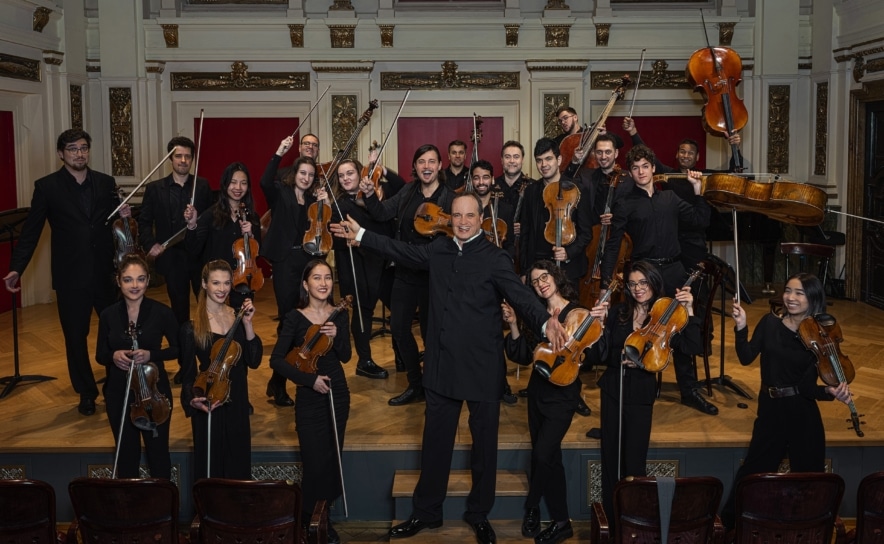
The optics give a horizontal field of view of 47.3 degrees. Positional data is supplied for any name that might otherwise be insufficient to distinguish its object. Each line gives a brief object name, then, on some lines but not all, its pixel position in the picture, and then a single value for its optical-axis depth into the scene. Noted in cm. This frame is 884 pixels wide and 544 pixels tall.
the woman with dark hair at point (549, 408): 446
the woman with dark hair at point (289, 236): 563
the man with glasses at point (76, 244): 554
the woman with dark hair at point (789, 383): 444
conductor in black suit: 434
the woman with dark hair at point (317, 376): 453
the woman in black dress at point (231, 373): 451
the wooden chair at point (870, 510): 349
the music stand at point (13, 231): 611
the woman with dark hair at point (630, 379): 448
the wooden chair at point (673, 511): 346
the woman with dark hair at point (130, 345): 455
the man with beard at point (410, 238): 550
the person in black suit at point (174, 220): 586
